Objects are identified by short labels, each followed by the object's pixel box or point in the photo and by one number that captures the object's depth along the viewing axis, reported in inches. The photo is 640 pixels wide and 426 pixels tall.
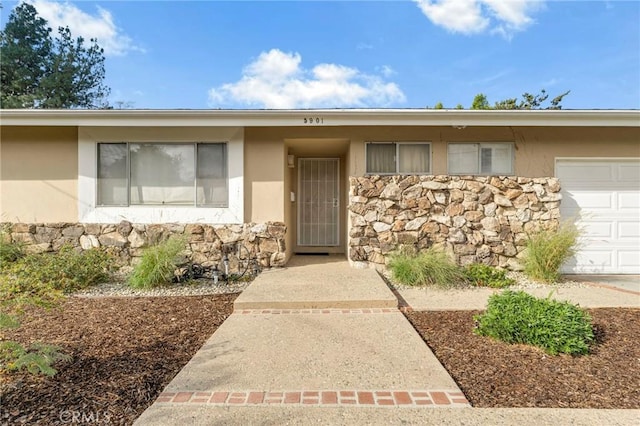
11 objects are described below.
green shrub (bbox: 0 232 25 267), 227.1
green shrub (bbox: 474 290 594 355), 115.6
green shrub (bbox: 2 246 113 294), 193.9
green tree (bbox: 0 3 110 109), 605.9
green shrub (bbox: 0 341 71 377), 89.5
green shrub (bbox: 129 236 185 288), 205.0
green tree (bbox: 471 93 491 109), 618.5
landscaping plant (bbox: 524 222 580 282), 218.4
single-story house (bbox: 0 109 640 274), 243.8
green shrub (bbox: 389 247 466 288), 208.7
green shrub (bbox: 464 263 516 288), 213.5
